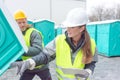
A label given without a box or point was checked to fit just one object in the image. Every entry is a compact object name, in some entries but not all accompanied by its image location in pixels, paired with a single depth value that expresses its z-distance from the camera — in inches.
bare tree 1391.5
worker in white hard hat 84.9
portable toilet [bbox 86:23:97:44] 476.3
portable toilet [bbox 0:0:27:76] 38.2
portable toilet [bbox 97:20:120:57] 414.6
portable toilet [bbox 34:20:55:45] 393.4
